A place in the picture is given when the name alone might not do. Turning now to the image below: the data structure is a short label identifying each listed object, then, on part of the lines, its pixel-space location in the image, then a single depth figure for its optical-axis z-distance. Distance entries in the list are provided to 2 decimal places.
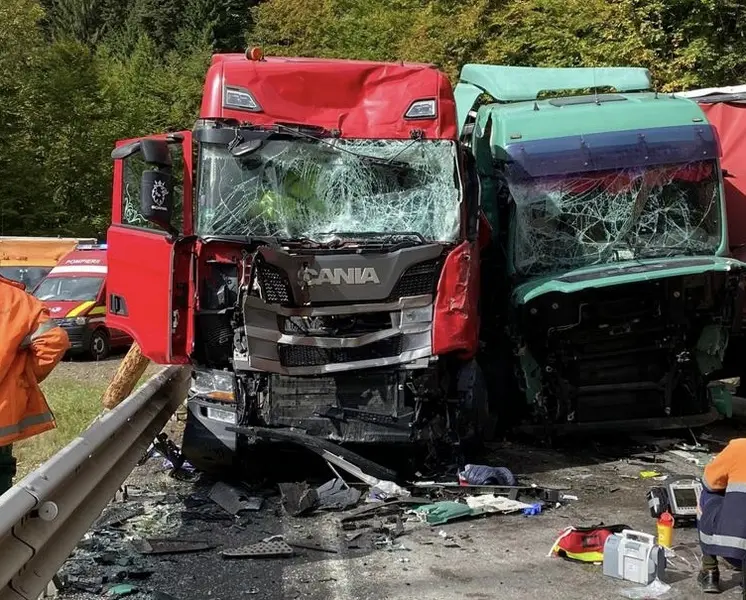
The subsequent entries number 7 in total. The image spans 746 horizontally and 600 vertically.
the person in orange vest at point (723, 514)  4.35
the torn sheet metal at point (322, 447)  6.14
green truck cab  7.51
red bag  4.99
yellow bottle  5.12
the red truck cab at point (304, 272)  6.16
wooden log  8.80
